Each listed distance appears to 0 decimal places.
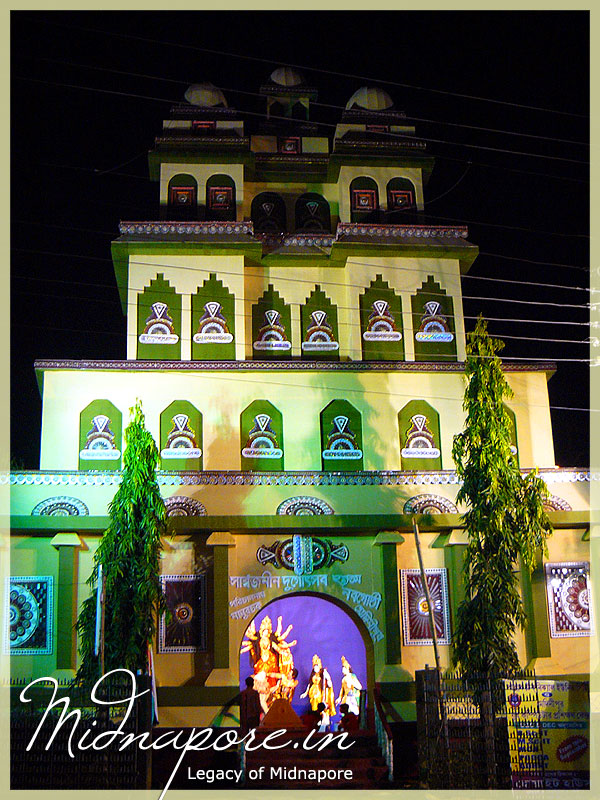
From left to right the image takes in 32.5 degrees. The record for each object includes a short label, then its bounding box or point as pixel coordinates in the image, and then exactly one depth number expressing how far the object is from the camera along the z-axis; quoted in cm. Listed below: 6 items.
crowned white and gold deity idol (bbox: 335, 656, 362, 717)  2247
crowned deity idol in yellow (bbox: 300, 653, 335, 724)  2270
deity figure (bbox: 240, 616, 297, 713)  2250
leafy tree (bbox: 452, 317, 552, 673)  1912
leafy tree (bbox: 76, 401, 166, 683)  1958
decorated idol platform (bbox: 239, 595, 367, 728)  2264
